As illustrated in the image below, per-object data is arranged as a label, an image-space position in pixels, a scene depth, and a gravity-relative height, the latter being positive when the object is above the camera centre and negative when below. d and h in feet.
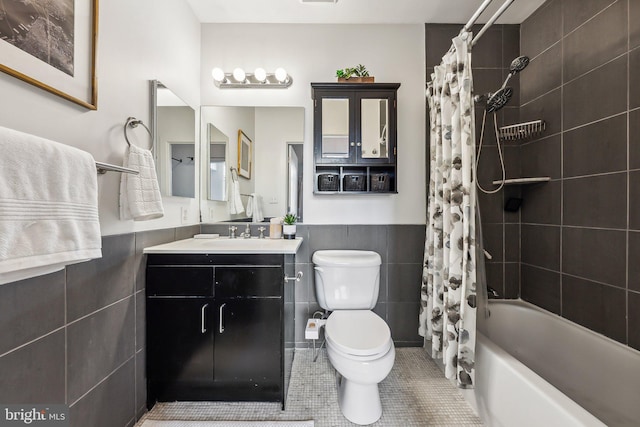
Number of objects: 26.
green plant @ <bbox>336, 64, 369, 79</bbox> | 6.44 +3.51
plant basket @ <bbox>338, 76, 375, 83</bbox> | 6.43 +3.32
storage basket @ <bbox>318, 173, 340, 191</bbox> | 6.61 +0.77
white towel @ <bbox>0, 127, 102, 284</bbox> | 2.24 +0.05
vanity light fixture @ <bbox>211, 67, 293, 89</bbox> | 6.57 +3.44
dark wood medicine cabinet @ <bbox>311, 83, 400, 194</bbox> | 6.40 +2.17
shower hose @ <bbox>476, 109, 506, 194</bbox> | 6.37 +1.68
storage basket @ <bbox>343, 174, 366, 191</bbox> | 6.62 +0.80
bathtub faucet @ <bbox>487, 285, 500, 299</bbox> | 6.30 -1.93
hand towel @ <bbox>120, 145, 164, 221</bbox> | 3.94 +0.35
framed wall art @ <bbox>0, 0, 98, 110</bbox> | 2.66 +1.91
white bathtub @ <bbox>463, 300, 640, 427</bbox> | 3.37 -2.62
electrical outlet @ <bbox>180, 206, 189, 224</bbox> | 6.00 -0.03
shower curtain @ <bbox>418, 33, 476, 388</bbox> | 4.52 -0.18
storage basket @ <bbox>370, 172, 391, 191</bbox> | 6.58 +0.80
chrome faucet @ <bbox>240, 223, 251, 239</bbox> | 6.72 -0.52
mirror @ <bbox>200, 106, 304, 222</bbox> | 6.81 +1.56
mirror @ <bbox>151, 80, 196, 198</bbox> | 5.13 +1.53
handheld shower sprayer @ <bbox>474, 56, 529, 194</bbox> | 5.26 +2.56
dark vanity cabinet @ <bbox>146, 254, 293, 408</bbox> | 4.69 -1.82
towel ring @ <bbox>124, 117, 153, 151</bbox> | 4.16 +1.48
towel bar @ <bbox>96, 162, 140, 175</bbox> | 3.20 +0.58
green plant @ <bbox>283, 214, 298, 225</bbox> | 6.47 -0.17
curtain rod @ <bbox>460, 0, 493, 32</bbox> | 4.12 +3.37
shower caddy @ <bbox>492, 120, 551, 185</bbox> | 5.79 +1.90
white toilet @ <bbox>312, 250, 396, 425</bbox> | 4.35 -2.21
